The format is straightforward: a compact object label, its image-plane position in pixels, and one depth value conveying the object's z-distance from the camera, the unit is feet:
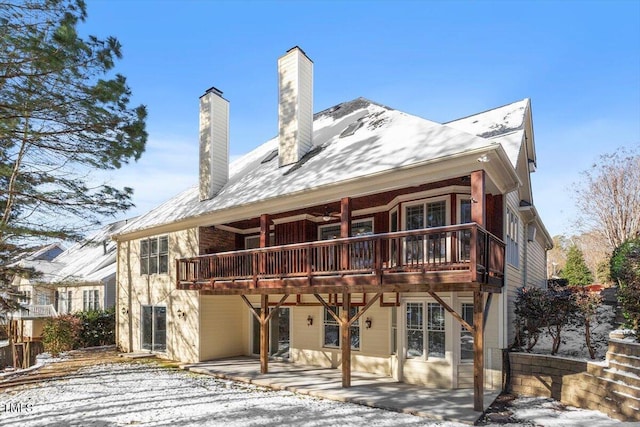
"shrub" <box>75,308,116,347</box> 62.88
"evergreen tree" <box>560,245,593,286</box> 95.66
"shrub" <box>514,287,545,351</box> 34.60
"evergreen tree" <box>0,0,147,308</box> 27.07
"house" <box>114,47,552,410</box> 30.25
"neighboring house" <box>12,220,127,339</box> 77.20
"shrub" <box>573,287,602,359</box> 32.94
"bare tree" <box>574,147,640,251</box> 84.53
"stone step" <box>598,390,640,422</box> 24.72
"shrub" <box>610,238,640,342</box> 30.09
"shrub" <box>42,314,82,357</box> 58.80
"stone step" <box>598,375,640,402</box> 25.49
